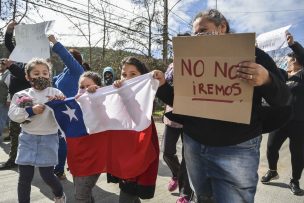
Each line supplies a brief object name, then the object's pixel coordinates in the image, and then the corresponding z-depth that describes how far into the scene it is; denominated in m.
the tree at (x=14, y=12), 11.29
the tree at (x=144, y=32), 21.56
